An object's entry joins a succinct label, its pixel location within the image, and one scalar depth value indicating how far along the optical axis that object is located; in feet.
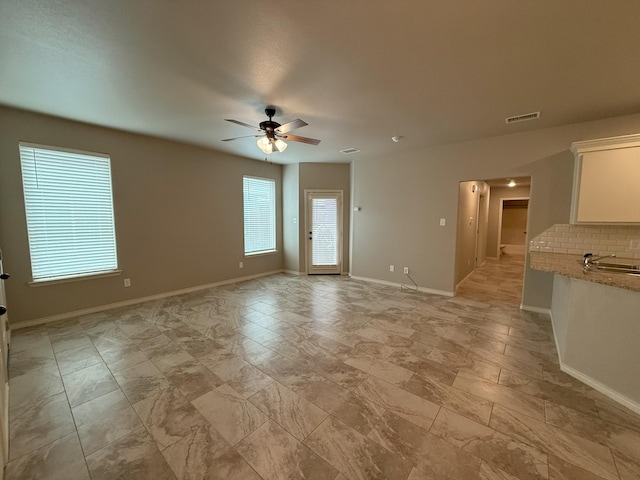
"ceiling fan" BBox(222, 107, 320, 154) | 9.69
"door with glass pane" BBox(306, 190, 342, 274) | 19.83
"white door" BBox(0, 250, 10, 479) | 4.49
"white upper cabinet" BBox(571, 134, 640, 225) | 9.16
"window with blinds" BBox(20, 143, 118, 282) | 10.59
